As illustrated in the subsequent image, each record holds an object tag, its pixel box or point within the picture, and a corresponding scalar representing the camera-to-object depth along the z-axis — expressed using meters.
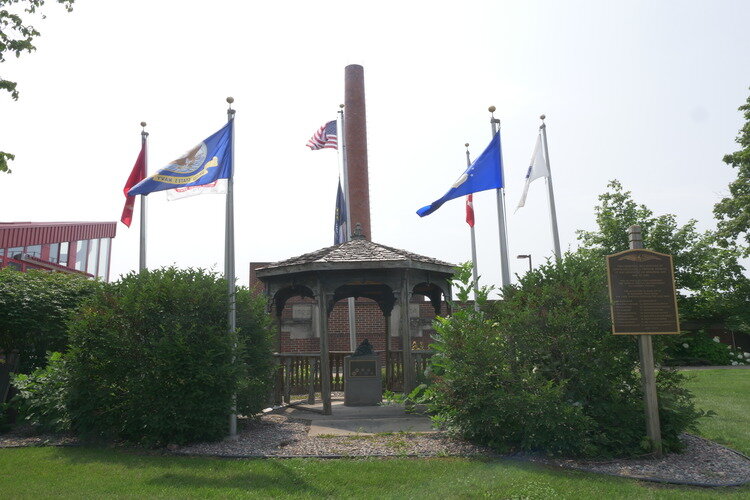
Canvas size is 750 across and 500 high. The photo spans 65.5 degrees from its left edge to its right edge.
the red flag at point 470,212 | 15.95
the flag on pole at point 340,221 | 21.03
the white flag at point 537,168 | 14.54
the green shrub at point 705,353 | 27.78
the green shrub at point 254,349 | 10.05
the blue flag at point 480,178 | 11.66
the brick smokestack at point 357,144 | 28.27
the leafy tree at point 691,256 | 28.75
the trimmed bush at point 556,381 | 7.47
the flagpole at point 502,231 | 11.58
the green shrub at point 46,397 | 9.12
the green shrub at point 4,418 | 9.82
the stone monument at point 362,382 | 12.27
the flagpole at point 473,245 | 16.83
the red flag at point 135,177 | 13.41
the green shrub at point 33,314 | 10.64
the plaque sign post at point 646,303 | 7.47
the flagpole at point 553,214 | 15.39
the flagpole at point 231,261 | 9.26
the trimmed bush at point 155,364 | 8.59
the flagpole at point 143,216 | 13.03
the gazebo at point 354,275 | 11.45
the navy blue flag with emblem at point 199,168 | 9.79
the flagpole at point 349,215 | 20.49
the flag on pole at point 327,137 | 20.12
